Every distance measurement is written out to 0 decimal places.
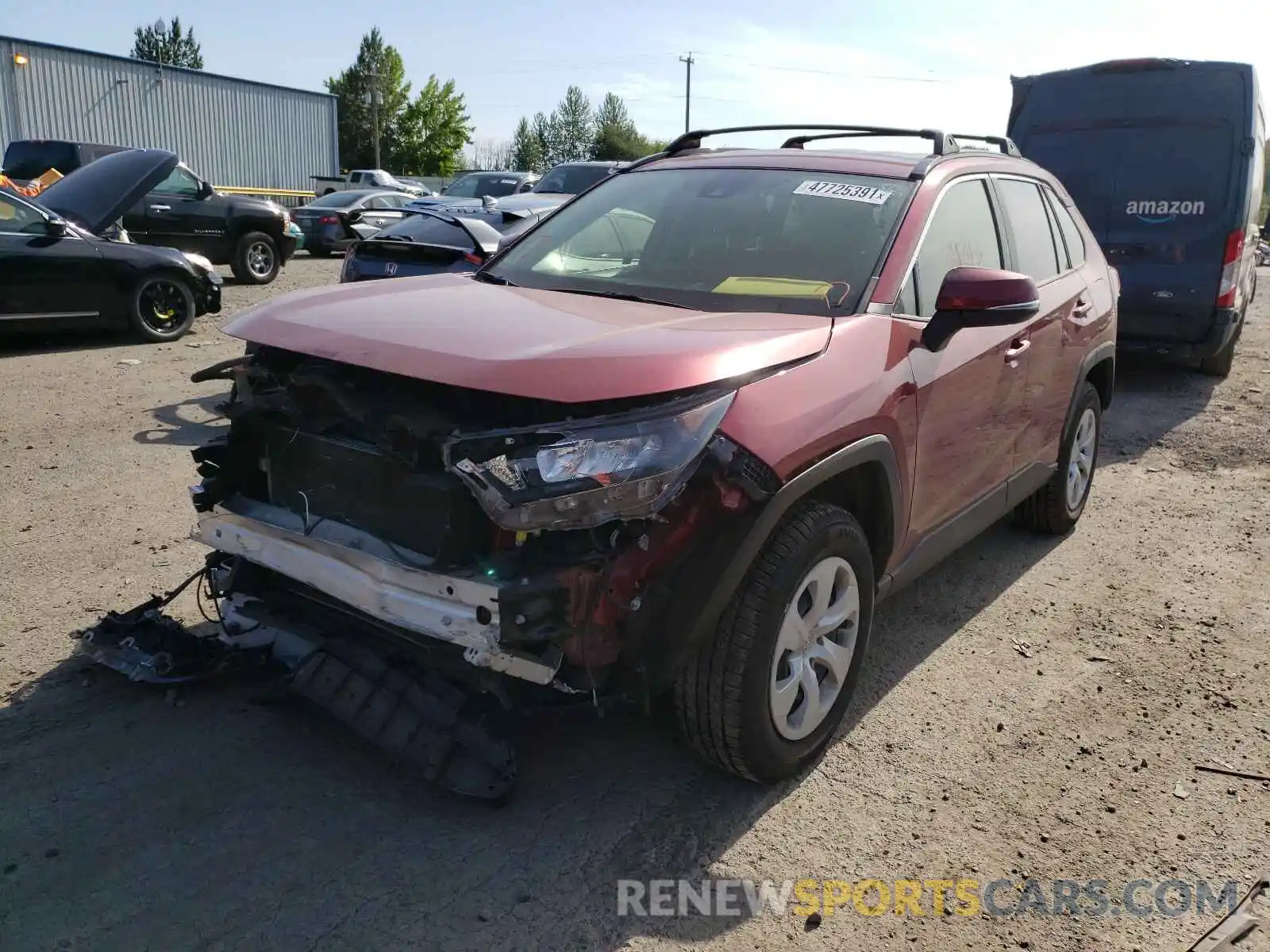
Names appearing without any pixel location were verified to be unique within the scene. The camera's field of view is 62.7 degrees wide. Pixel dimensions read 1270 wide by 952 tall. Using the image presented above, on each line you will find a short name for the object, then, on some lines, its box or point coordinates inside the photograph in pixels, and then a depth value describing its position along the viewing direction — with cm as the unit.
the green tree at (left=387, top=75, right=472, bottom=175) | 6900
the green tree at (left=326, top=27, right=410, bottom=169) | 6988
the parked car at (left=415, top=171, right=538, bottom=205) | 2247
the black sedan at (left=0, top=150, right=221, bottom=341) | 928
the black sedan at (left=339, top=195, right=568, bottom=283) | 691
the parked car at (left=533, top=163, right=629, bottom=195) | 1382
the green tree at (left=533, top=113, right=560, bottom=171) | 9133
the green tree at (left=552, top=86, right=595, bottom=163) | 9238
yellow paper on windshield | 337
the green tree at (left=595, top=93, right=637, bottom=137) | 9029
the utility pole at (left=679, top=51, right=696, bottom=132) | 7638
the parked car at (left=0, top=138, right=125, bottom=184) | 1616
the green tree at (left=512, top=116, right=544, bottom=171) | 8481
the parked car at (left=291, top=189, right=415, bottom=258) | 2053
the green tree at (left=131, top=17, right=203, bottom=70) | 8606
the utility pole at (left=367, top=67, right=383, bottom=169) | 6359
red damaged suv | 255
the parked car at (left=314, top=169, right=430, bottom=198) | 3331
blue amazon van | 889
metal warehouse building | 2958
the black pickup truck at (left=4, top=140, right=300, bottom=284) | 1446
